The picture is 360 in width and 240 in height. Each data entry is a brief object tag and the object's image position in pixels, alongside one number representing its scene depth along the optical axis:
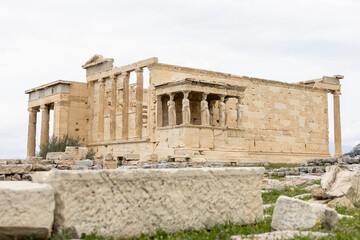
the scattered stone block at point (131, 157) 20.20
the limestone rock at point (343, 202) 7.26
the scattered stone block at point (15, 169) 13.46
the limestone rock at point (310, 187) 10.40
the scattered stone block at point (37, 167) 14.26
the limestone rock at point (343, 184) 7.52
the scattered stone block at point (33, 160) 17.27
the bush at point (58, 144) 25.80
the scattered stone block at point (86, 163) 16.69
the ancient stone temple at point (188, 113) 23.02
